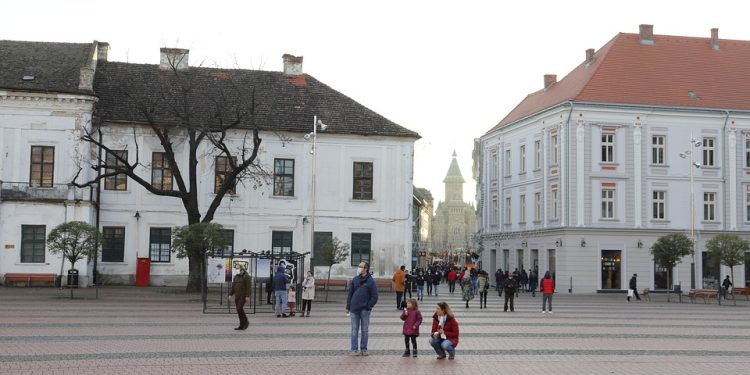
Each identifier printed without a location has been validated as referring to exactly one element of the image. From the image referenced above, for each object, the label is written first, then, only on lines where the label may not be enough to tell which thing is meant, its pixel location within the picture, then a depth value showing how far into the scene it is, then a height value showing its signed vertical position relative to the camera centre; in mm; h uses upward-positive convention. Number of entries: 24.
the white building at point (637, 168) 53875 +5051
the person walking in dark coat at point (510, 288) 33094 -1236
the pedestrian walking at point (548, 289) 32772 -1246
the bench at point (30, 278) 44000 -1505
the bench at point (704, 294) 43344 -1741
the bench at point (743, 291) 45884 -1729
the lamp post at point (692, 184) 51906 +4024
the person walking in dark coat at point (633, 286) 45488 -1521
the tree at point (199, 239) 35750 +338
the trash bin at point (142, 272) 46312 -1213
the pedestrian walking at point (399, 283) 33625 -1133
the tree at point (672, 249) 47062 +314
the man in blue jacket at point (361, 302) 17844 -990
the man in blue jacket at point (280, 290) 27734 -1197
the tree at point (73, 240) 36375 +249
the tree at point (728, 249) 45500 +326
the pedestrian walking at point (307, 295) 28859 -1379
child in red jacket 17766 -1364
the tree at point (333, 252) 41788 -86
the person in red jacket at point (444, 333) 17406 -1510
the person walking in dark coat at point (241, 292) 22656 -1054
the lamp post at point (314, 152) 43406 +4573
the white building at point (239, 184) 45375 +3972
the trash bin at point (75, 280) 44200 -1590
